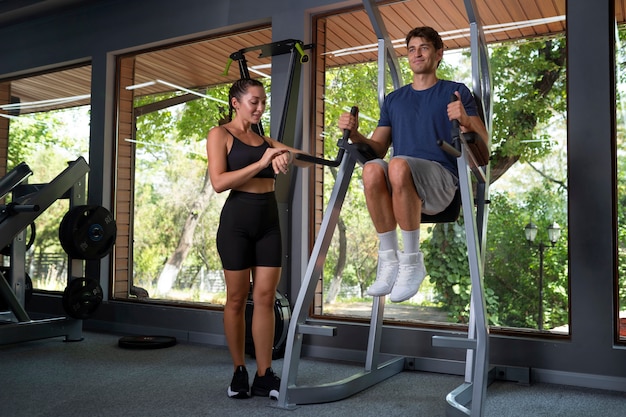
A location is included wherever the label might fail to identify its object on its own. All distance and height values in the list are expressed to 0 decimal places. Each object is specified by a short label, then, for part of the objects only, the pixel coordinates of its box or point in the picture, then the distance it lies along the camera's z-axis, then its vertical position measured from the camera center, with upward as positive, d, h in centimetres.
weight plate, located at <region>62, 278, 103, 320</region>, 470 -56
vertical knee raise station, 261 -24
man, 275 +31
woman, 316 -5
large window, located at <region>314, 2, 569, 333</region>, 372 +8
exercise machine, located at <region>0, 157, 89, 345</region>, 443 -4
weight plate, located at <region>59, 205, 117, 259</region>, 460 -4
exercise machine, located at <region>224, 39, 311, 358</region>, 418 +73
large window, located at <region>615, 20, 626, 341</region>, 349 +33
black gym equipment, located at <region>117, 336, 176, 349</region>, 456 -88
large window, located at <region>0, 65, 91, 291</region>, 595 +96
